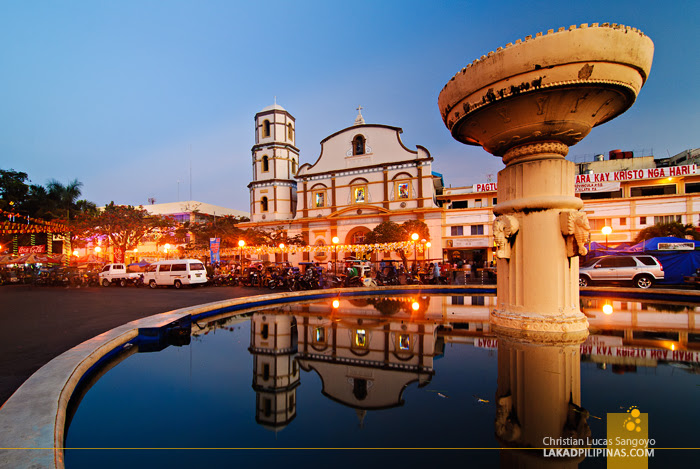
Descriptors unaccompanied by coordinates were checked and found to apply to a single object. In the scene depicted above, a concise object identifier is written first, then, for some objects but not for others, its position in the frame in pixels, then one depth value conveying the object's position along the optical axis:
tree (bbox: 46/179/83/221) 38.56
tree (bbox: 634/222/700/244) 27.38
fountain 4.81
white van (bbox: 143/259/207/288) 20.05
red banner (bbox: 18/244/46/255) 37.29
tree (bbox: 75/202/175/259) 31.72
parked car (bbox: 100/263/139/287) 22.64
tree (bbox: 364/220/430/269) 30.22
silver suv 15.47
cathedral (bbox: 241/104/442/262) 35.25
